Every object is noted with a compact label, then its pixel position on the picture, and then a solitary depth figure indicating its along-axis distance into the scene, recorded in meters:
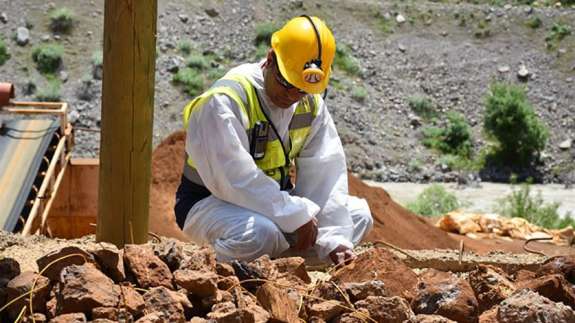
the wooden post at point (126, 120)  7.90
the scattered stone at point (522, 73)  47.21
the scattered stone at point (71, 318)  6.09
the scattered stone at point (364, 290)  7.06
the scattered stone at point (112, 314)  6.21
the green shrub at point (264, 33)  46.10
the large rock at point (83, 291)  6.30
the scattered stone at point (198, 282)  6.70
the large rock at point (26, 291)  6.56
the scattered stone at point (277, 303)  6.60
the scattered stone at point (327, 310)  6.80
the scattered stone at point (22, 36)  44.23
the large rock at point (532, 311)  6.61
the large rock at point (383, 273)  7.36
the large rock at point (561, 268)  7.99
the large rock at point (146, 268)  6.83
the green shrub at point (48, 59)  42.46
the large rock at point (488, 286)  7.29
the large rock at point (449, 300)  6.96
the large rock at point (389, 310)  6.76
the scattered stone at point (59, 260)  6.78
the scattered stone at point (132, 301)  6.30
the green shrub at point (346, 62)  46.13
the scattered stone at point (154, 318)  6.08
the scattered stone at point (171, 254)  7.11
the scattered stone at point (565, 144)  42.38
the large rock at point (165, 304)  6.34
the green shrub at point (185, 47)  44.62
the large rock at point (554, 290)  7.41
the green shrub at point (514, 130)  40.46
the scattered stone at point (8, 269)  6.89
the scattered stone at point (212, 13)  48.18
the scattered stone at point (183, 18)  47.27
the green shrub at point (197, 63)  43.05
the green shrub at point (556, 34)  49.41
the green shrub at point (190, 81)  41.43
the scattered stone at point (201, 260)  7.02
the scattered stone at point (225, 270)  7.11
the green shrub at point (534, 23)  50.77
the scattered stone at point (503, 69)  47.82
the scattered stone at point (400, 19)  50.93
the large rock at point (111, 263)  6.86
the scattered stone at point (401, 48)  48.83
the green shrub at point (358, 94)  43.85
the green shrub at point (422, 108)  44.49
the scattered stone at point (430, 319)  6.52
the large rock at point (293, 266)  7.57
